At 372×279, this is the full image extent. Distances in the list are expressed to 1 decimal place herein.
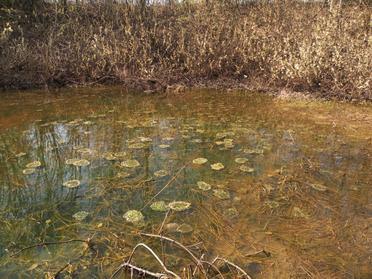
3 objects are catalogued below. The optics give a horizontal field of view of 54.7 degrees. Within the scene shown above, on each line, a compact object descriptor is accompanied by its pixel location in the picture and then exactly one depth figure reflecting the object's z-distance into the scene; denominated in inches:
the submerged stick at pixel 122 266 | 99.5
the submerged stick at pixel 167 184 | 145.7
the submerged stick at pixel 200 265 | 94.5
